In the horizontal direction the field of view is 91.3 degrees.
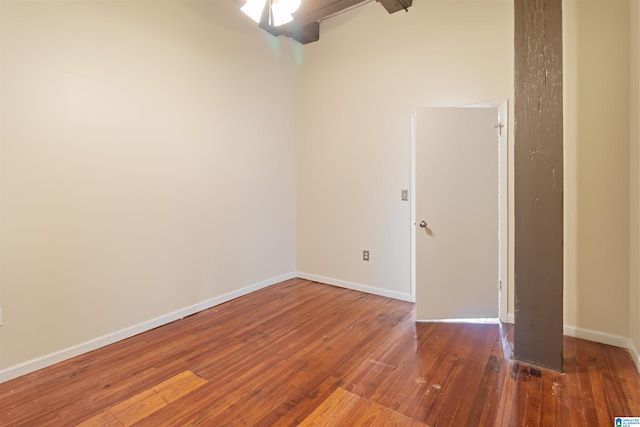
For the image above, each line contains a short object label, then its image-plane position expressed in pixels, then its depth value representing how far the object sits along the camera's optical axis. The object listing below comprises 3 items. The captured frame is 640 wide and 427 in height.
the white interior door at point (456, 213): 2.83
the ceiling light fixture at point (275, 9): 2.05
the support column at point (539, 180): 2.04
